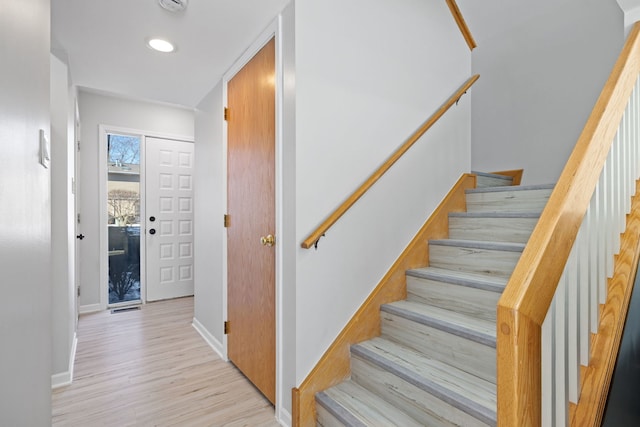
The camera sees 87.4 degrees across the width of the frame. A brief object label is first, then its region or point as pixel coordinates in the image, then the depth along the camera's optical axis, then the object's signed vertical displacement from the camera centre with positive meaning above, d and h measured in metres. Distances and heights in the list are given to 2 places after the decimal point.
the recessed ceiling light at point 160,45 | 2.21 +1.15
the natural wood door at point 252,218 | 2.04 -0.01
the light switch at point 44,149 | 1.06 +0.23
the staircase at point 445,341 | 1.48 -0.65
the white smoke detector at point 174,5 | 1.80 +1.16
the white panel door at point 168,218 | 4.27 -0.02
